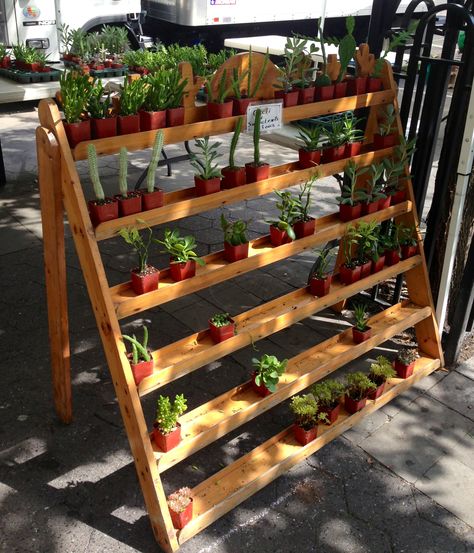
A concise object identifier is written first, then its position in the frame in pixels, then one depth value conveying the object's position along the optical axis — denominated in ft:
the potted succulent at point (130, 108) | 7.64
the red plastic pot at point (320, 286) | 9.93
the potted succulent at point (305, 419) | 9.23
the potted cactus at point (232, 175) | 8.75
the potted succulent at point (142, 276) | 7.92
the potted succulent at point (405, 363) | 10.90
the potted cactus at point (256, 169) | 8.96
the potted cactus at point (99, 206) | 7.52
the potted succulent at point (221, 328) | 8.64
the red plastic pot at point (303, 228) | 9.59
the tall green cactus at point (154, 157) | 7.68
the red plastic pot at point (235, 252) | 8.78
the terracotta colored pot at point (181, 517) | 7.82
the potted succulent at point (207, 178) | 8.48
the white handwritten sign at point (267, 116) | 8.57
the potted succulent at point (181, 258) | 8.26
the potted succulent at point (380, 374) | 10.37
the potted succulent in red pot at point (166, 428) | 7.83
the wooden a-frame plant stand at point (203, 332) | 7.54
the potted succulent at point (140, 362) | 7.73
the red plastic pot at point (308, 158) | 9.73
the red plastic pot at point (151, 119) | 7.78
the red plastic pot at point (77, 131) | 7.26
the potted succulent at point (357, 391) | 10.02
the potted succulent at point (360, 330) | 10.61
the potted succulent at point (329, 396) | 9.71
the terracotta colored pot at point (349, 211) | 10.19
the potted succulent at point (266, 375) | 8.99
